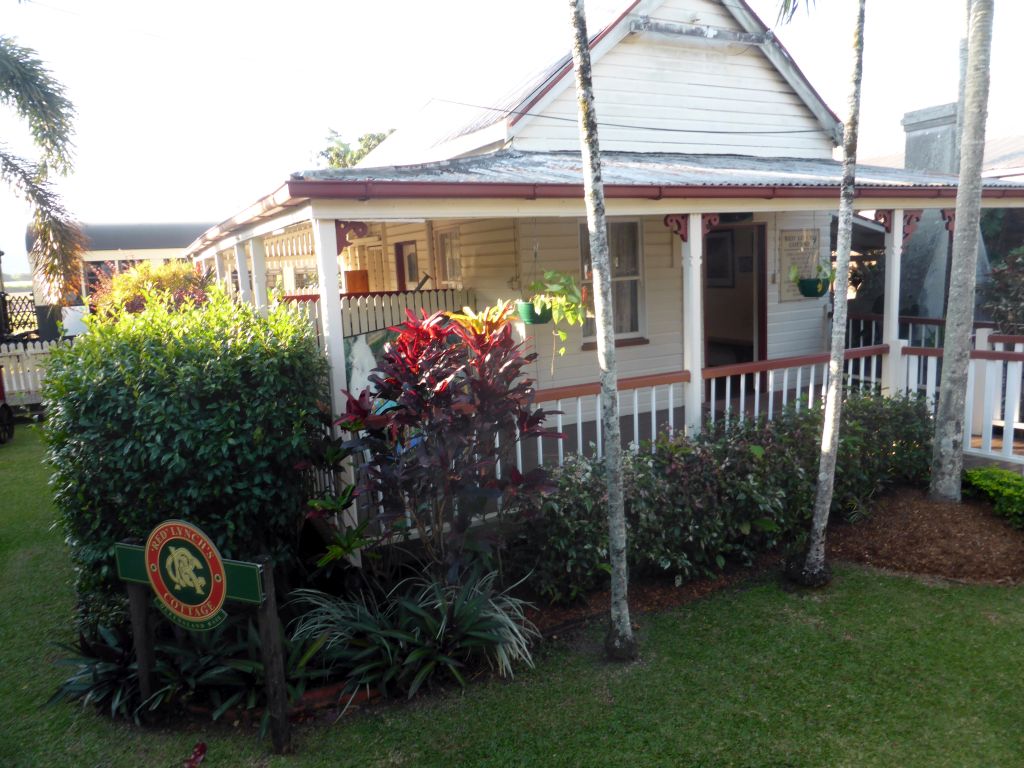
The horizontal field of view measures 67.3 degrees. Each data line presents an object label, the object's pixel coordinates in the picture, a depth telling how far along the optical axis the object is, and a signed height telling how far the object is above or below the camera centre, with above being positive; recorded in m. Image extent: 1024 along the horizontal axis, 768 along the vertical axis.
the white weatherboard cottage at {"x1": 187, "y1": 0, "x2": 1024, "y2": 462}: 6.18 +0.73
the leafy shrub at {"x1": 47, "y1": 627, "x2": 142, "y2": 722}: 4.51 -2.20
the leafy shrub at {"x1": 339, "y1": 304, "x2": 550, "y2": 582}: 4.79 -0.83
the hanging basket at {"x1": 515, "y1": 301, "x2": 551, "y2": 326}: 7.01 -0.22
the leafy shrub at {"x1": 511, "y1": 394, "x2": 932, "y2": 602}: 5.42 -1.65
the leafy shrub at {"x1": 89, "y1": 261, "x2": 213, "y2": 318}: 16.47 +0.60
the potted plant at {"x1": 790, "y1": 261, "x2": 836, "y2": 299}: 9.49 -0.06
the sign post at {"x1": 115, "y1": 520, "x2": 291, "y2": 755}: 3.97 -1.48
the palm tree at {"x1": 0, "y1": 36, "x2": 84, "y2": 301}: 10.97 +2.28
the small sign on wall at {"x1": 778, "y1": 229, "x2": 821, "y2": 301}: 10.27 +0.29
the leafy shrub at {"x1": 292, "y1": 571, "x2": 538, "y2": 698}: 4.58 -2.08
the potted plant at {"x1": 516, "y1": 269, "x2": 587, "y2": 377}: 6.75 -0.12
